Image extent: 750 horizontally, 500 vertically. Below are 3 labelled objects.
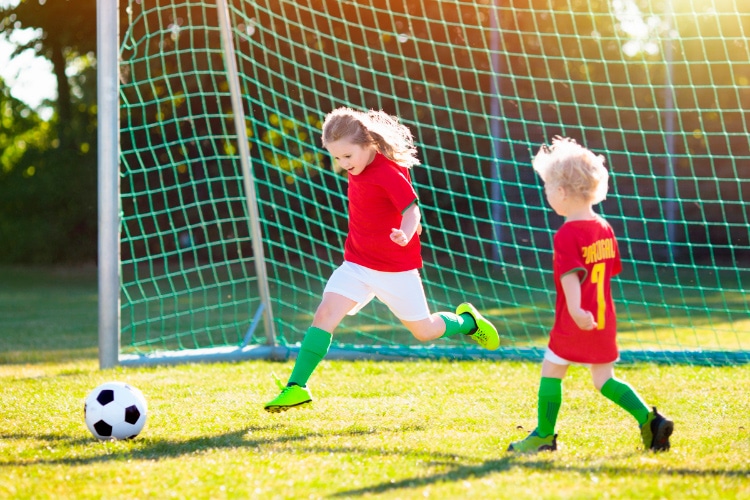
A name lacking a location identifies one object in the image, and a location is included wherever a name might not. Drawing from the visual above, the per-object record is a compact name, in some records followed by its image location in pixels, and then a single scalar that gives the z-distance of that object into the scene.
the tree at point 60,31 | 32.62
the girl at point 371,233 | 7.76
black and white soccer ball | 6.84
